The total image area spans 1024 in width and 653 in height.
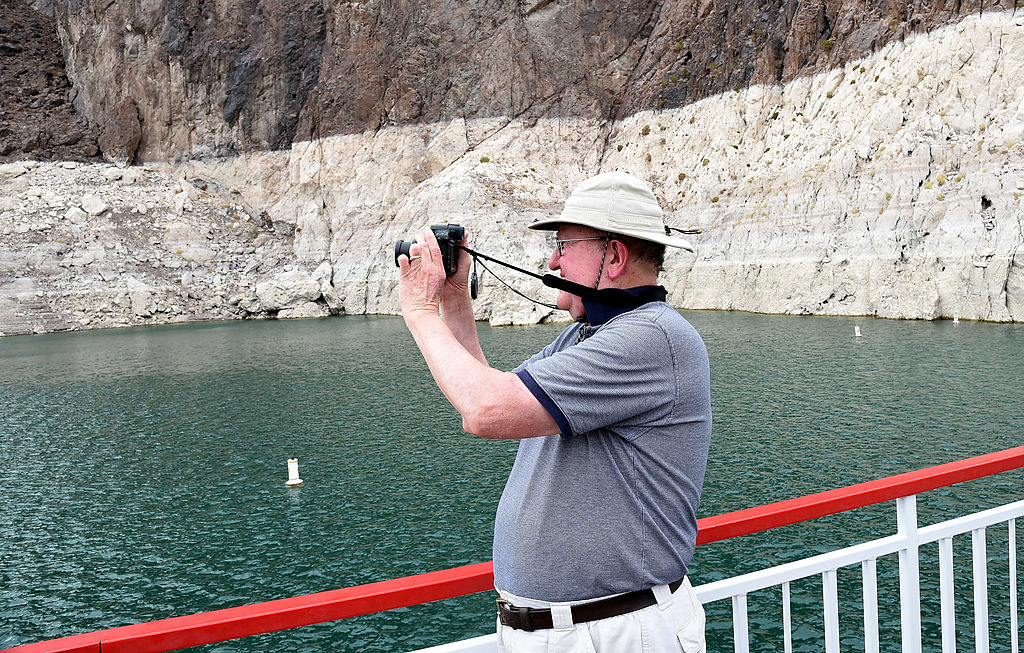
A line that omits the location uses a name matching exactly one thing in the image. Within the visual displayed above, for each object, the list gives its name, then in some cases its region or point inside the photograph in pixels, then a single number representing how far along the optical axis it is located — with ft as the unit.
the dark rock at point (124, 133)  268.00
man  7.27
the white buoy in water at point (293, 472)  48.60
